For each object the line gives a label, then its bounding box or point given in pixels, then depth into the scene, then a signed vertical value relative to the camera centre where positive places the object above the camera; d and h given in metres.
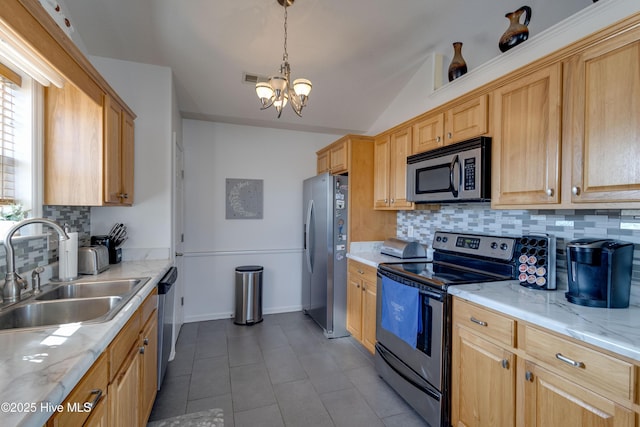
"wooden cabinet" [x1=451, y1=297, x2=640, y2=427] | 1.09 -0.72
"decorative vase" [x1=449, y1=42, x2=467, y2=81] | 2.73 +1.39
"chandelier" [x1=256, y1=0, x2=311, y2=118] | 1.90 +0.81
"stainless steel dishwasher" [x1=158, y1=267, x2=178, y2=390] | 2.15 -0.83
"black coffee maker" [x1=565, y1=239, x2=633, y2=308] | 1.37 -0.27
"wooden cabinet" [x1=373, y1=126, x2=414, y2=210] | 2.82 +0.44
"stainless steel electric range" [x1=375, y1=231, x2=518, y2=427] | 1.83 -0.69
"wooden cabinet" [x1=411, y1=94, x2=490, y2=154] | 2.04 +0.68
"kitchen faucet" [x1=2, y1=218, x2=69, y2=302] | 1.40 -0.32
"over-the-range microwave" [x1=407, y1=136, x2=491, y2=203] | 1.98 +0.30
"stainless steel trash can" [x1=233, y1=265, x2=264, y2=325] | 3.63 -1.04
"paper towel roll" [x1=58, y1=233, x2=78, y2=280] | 1.86 -0.31
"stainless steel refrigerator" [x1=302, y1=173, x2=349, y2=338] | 3.25 -0.46
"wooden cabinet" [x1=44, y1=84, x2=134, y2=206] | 1.93 +0.41
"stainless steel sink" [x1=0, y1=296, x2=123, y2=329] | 1.37 -0.51
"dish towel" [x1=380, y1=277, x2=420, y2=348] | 2.01 -0.71
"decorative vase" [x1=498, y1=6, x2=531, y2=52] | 2.14 +1.36
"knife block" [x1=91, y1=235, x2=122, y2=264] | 2.33 -0.29
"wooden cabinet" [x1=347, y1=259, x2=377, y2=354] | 2.72 -0.90
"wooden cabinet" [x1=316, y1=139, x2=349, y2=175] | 3.31 +0.66
